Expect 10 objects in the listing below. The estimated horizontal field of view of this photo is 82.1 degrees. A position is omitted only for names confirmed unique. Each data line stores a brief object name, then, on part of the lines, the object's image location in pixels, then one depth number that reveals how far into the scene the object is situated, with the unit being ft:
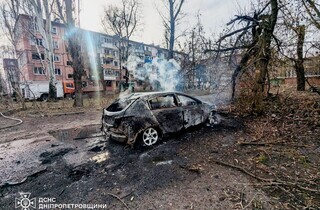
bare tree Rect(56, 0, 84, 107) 42.91
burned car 15.66
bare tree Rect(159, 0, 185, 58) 59.21
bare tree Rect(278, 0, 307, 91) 24.20
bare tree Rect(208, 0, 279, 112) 23.47
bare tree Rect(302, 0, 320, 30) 22.40
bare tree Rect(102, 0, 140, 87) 92.99
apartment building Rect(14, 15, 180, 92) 99.88
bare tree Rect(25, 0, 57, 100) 52.00
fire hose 27.58
